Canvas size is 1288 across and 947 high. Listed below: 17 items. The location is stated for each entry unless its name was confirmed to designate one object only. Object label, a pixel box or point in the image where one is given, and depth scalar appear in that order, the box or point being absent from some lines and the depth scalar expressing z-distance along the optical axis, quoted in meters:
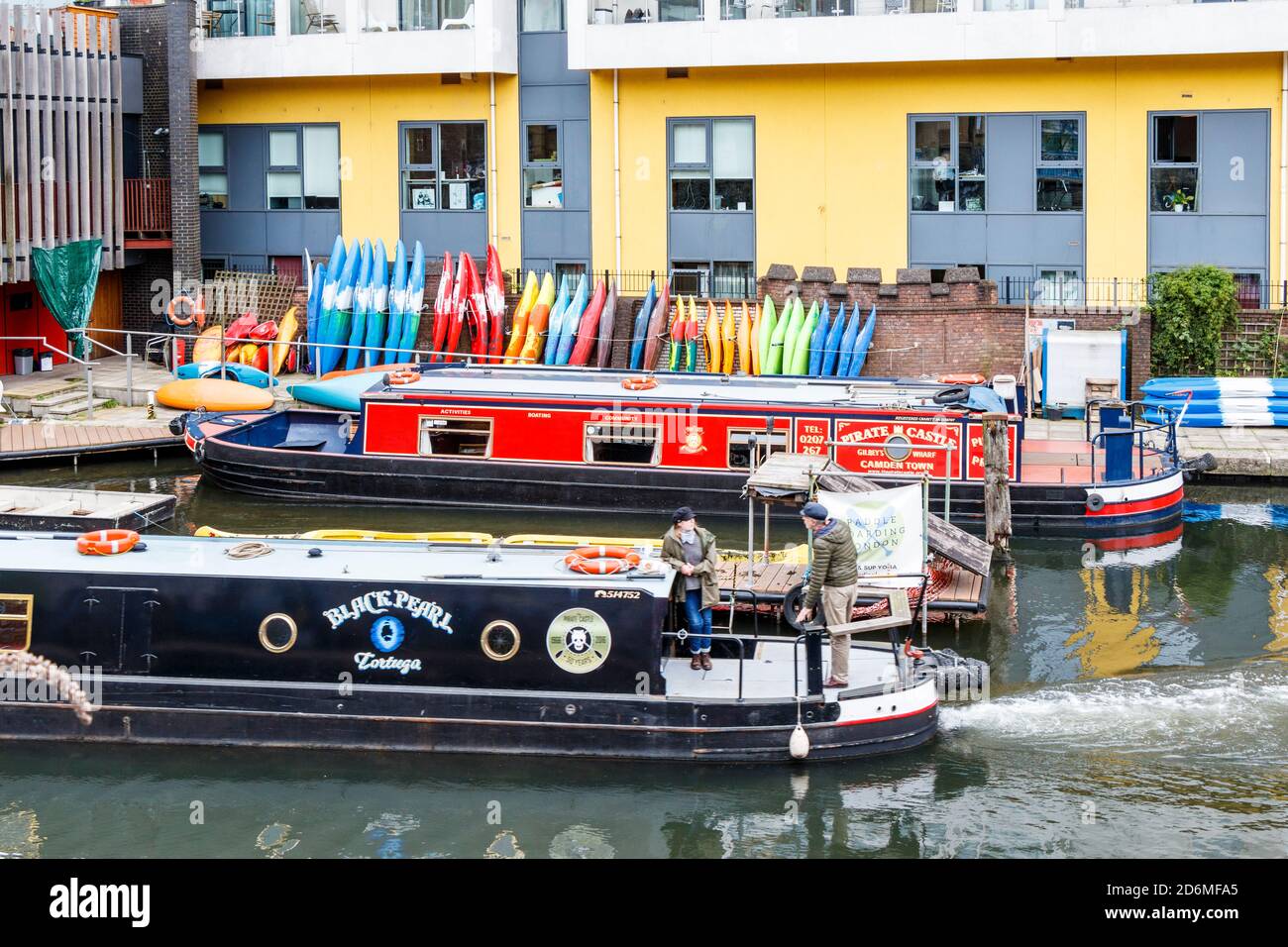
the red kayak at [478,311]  34.97
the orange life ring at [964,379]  27.64
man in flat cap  16.22
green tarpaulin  34.19
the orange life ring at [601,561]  15.98
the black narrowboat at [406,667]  15.70
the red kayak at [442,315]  35.09
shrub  32.09
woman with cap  16.42
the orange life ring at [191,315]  35.84
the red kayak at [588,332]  34.22
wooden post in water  23.88
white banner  18.91
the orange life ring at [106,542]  16.39
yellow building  33.81
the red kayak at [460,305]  35.12
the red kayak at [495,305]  35.06
